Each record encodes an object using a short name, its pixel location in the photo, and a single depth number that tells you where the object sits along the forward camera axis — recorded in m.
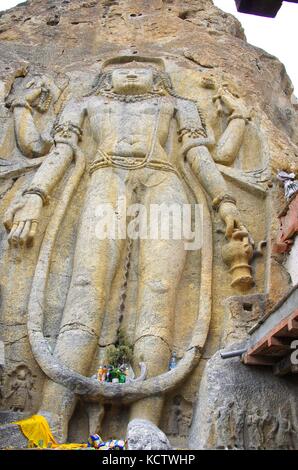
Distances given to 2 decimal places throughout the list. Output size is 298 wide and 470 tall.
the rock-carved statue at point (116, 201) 6.82
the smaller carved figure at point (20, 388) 6.85
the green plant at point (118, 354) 7.09
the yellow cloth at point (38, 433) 5.98
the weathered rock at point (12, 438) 5.86
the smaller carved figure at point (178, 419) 6.73
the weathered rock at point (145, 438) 5.31
